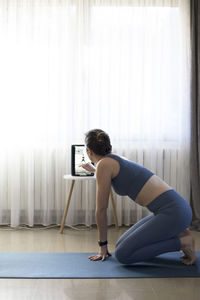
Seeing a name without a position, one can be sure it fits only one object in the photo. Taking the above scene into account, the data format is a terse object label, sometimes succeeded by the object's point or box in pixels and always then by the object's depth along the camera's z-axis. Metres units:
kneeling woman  2.82
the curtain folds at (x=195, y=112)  4.23
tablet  4.01
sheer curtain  4.25
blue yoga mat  2.68
